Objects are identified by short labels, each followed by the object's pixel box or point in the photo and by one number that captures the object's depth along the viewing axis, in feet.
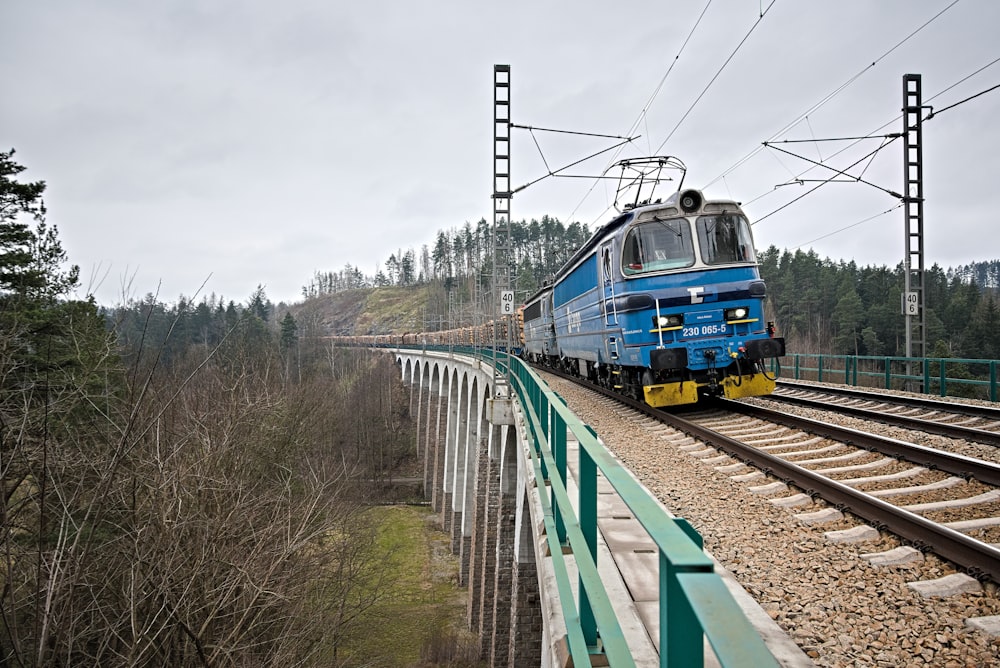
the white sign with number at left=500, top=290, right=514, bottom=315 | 43.31
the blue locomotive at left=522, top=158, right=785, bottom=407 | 30.55
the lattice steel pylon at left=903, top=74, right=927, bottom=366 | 48.37
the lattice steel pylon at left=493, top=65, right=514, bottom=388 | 41.45
